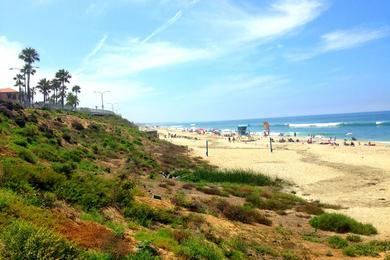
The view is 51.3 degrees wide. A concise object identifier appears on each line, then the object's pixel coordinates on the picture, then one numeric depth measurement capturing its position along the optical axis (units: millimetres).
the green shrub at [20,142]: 22997
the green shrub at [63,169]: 17131
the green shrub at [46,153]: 21891
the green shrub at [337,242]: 15219
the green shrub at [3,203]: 9914
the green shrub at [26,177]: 12376
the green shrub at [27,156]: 18734
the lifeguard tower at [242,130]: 99188
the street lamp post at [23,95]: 77238
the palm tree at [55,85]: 93781
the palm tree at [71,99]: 106044
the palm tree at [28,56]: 71375
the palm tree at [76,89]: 112512
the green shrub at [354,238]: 16156
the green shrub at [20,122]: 31223
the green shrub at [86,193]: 13344
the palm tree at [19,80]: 87850
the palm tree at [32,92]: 101888
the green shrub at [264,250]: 13516
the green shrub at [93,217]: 12000
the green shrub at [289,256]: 13181
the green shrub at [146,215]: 13638
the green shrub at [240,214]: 17719
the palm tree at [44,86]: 93125
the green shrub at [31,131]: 28269
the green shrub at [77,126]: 46266
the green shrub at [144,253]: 9297
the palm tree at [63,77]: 90688
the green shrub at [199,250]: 10812
